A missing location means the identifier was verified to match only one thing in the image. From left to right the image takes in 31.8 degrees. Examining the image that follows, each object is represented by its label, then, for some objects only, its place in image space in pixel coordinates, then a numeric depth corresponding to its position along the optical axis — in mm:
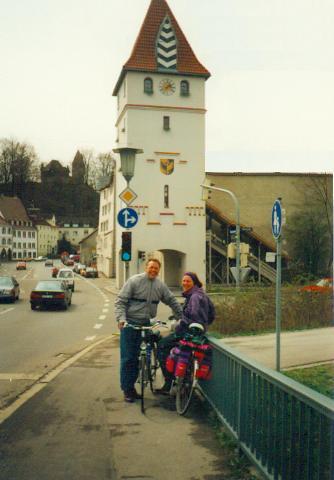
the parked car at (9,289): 29781
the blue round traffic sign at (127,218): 14234
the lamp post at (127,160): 14898
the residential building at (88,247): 101188
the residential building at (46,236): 148750
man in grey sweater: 7402
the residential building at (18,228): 130875
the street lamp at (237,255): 20547
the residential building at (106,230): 65312
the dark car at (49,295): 26281
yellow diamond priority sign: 14294
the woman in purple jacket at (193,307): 6969
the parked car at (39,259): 130350
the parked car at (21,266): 85250
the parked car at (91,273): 66812
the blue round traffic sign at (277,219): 8516
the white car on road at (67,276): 42466
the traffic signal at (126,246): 14383
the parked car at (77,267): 77269
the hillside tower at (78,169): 137138
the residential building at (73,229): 154000
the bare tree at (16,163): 116062
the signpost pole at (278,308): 8070
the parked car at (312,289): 16562
